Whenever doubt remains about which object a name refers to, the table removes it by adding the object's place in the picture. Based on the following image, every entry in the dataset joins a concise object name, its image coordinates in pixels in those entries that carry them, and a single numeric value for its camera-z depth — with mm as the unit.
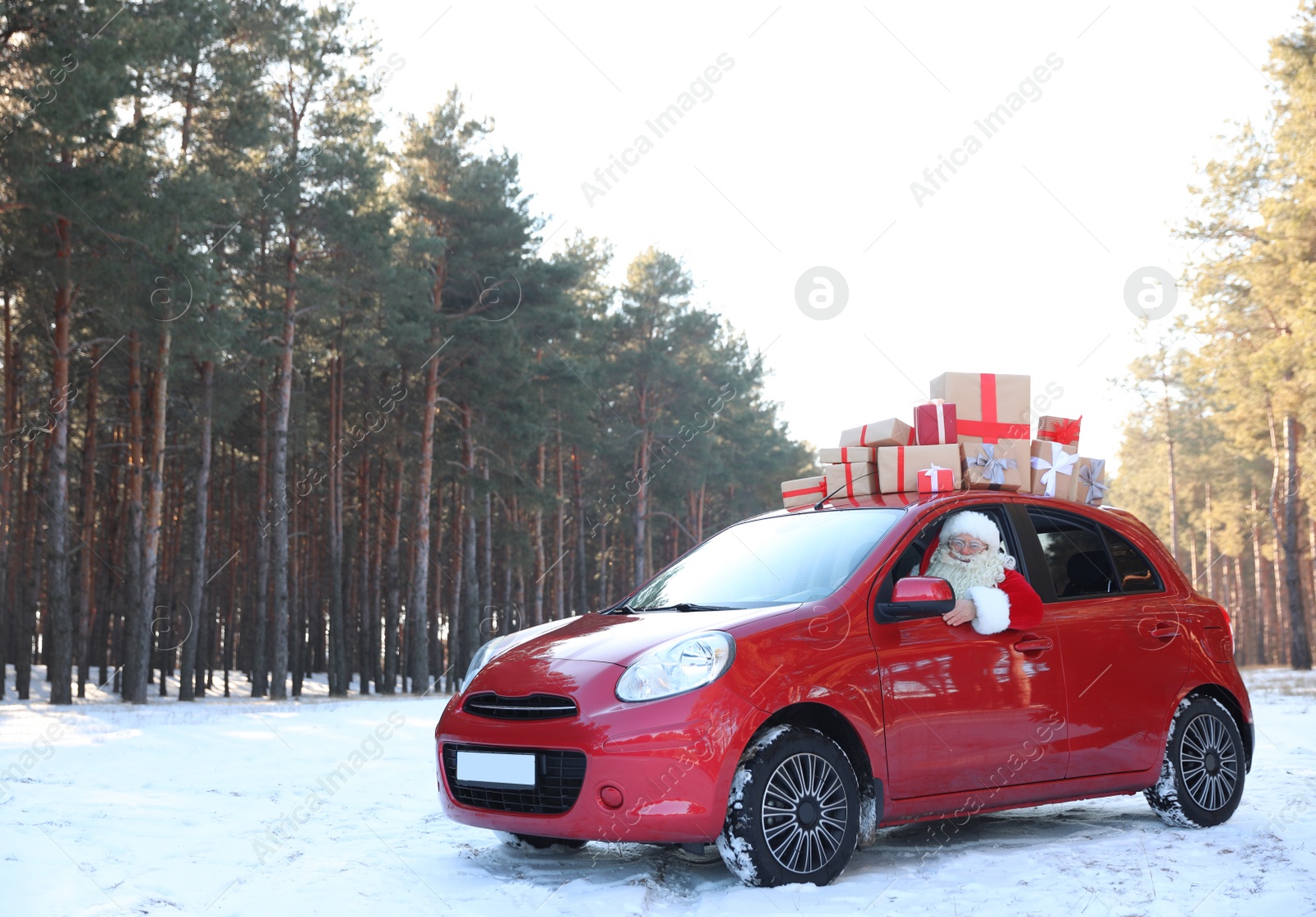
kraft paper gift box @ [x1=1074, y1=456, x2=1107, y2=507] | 6742
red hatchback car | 4727
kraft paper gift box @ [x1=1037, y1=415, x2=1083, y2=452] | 7047
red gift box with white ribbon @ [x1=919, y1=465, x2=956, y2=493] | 6105
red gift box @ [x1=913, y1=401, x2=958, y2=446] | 6406
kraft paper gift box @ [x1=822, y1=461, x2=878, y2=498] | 6473
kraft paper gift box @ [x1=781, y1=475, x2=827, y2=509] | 6988
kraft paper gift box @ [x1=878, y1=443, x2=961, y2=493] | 6191
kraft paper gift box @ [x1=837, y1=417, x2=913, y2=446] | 6507
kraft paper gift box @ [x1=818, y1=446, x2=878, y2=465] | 6527
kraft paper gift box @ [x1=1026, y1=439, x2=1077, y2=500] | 6461
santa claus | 5586
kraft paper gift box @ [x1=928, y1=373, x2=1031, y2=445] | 6484
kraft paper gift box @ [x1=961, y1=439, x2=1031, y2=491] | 6254
